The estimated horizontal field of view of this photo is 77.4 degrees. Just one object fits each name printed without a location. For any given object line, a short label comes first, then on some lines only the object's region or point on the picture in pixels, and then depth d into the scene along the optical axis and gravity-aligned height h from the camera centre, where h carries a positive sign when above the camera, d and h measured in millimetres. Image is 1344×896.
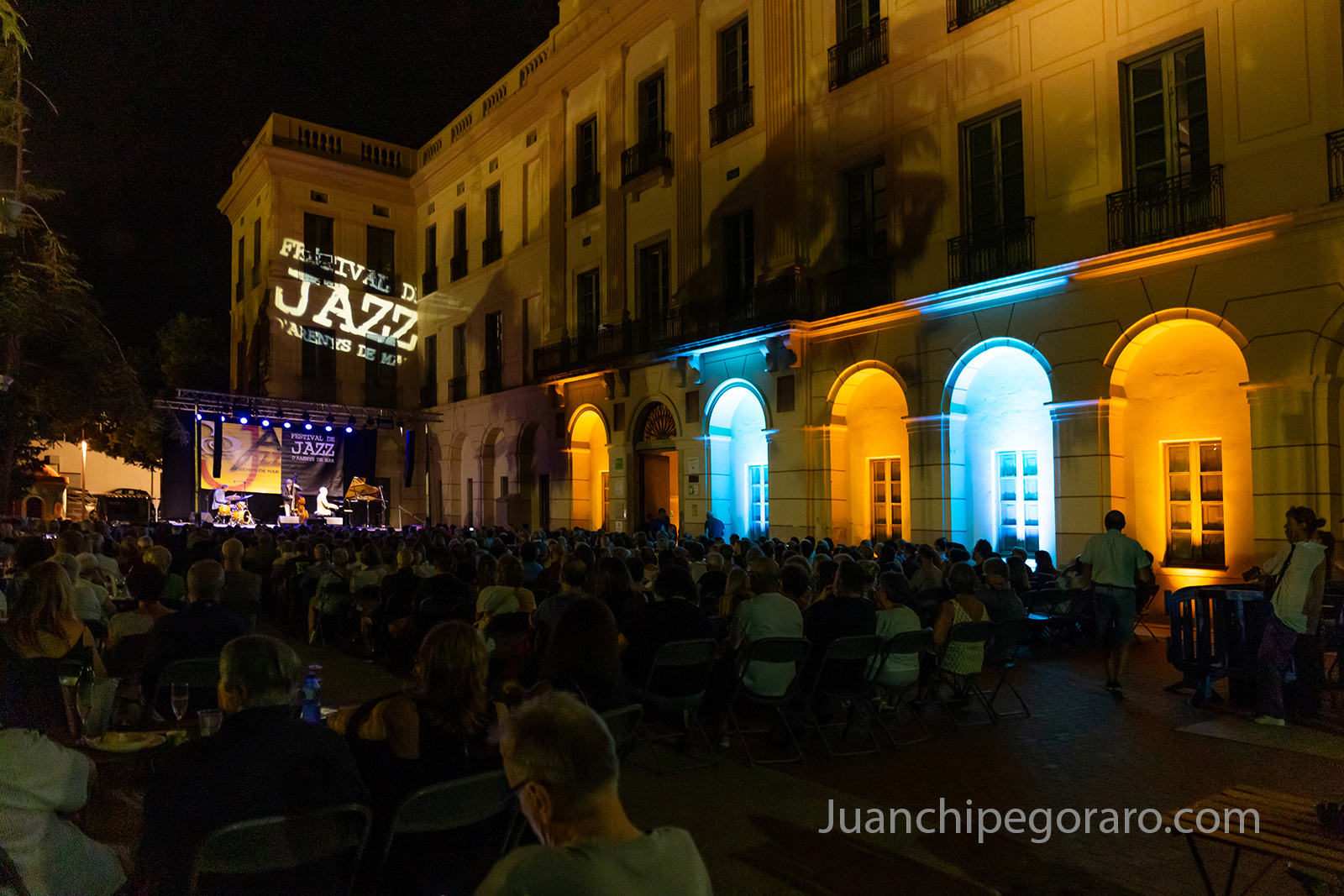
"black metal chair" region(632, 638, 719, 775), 5348 -1207
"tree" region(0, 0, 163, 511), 12812 +2530
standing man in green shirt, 7379 -872
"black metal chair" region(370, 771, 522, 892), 2561 -983
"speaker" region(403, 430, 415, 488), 26953 +1271
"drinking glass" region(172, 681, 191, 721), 3754 -913
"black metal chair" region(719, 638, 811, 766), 5469 -1136
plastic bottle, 3820 -962
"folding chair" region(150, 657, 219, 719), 4398 -951
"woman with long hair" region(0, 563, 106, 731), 4324 -817
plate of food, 3461 -1040
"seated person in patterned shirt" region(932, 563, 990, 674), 6430 -1020
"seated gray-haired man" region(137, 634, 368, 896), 2482 -843
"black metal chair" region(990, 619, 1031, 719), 6641 -1232
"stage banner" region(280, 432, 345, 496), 23906 +904
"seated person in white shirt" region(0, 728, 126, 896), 2418 -945
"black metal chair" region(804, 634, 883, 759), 5734 -1346
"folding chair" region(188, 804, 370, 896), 2314 -1004
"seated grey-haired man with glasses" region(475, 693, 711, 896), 1634 -690
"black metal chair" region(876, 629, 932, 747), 5980 -1136
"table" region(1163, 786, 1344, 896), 2746 -1207
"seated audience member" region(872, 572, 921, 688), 6191 -1267
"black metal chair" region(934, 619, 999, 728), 6258 -1177
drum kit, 22422 -455
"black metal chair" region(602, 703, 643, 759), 3582 -1010
